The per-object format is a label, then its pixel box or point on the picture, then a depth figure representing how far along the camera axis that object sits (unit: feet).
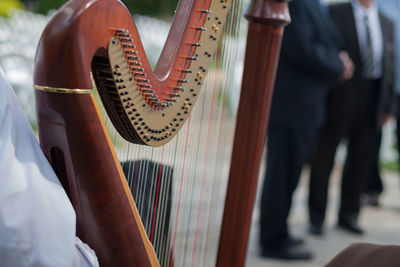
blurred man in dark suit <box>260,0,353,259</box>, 9.20
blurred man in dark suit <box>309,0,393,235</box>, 11.02
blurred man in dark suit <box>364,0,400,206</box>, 12.11
